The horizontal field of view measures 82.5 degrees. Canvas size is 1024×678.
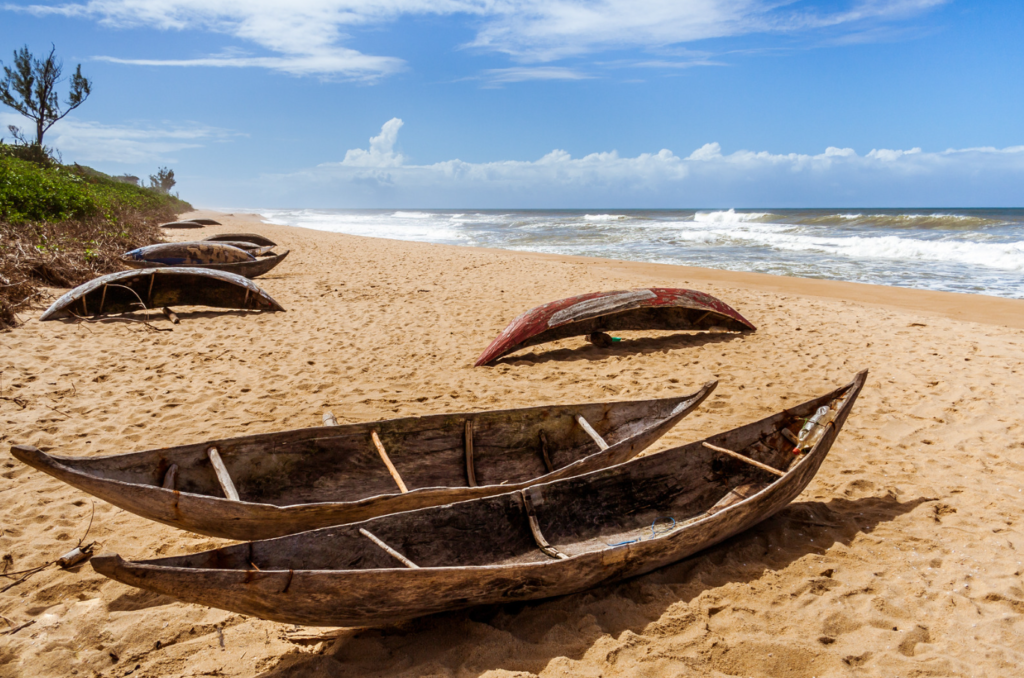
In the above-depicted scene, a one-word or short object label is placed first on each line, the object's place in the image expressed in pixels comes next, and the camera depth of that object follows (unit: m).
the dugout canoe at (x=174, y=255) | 11.34
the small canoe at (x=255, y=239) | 18.28
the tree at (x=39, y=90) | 31.47
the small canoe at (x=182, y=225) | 23.89
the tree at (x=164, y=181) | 55.56
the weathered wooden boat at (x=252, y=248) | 16.08
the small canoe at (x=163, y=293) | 8.52
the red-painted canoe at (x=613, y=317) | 7.28
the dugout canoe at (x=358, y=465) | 2.97
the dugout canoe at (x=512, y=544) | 2.30
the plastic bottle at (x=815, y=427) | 4.07
